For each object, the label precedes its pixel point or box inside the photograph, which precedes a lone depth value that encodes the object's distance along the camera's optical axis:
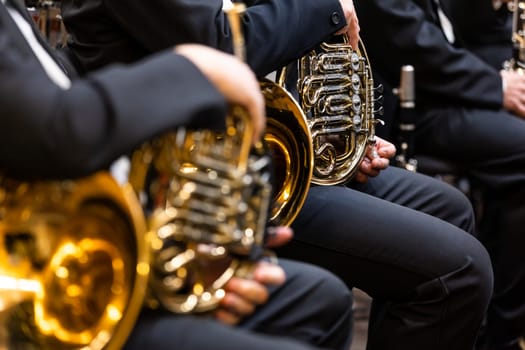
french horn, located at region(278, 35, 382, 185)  4.68
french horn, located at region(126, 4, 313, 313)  3.86
